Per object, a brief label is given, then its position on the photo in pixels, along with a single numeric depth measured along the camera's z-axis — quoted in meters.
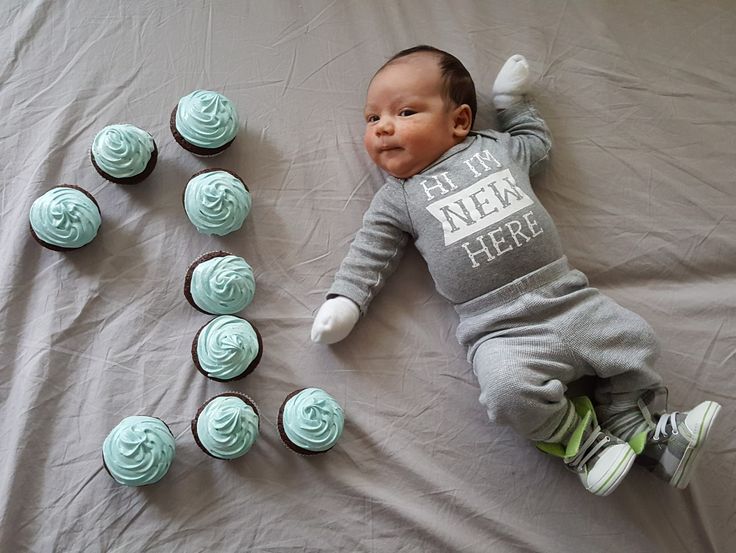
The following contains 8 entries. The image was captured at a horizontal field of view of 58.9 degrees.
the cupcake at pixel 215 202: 1.03
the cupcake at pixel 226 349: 0.99
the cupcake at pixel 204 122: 1.06
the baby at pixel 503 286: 0.99
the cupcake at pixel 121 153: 1.04
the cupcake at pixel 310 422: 0.98
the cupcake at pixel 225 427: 0.97
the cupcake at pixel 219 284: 1.01
